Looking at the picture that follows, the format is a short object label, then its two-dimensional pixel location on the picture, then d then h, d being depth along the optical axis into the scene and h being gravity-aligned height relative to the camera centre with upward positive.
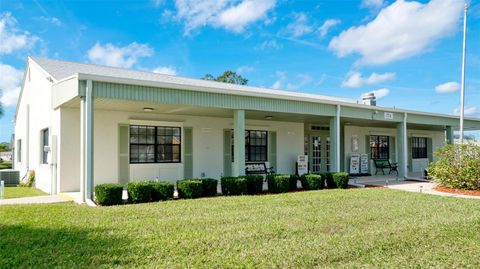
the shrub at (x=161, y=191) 8.53 -1.15
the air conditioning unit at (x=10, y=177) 13.85 -1.27
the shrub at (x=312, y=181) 11.13 -1.20
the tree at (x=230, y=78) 36.81 +7.37
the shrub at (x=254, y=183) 10.09 -1.16
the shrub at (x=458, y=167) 11.16 -0.78
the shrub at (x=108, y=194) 7.82 -1.12
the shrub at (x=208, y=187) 9.38 -1.16
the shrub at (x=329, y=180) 11.57 -1.20
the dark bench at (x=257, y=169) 14.52 -1.02
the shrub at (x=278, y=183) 10.43 -1.18
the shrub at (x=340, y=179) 11.48 -1.17
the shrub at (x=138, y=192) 8.23 -1.14
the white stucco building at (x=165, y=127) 9.05 +0.71
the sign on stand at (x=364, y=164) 18.22 -1.04
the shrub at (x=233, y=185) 9.62 -1.14
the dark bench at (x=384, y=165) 18.70 -1.16
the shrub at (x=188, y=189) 8.95 -1.15
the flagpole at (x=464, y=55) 13.86 +3.68
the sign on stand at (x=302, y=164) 15.82 -0.90
